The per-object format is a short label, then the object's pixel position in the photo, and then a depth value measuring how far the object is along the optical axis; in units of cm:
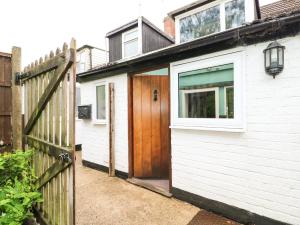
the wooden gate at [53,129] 233
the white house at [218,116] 301
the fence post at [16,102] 329
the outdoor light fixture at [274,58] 297
